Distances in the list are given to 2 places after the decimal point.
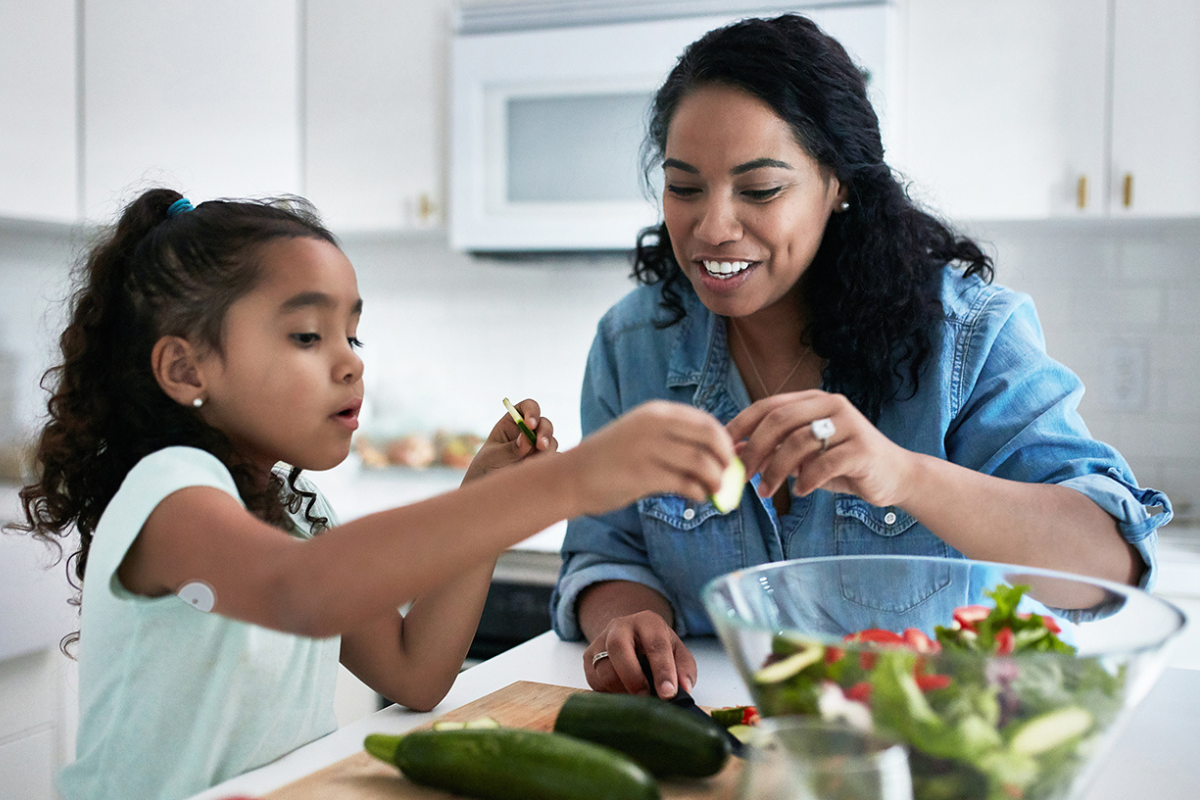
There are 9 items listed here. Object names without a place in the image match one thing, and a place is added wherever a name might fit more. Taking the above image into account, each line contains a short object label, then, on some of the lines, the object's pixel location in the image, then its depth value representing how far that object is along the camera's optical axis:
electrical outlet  2.63
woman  1.14
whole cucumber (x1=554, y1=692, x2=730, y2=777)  0.79
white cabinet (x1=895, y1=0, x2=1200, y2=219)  2.29
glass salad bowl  0.61
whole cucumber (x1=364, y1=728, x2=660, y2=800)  0.70
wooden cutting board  0.78
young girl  0.76
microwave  2.61
